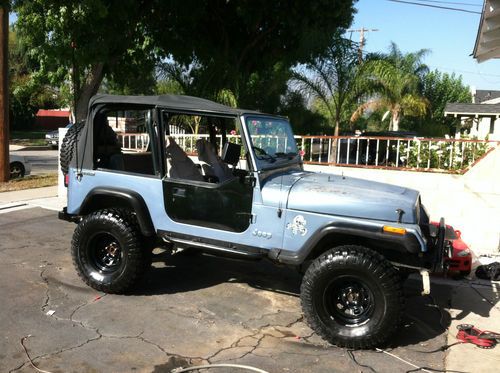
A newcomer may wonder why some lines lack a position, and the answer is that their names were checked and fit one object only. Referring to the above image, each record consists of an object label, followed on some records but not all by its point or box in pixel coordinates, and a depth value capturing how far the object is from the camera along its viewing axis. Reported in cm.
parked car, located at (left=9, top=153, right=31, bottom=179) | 1395
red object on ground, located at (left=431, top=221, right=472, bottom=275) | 571
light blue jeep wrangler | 400
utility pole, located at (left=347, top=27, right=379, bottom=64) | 1116
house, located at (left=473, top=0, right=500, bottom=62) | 527
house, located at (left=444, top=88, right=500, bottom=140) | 2223
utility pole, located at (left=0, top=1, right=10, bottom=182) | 1206
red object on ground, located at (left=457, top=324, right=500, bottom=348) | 409
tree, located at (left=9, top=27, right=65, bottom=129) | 3544
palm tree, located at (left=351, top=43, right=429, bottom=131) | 1084
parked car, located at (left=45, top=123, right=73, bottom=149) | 3137
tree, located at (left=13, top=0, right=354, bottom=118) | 884
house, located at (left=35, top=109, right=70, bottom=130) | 5059
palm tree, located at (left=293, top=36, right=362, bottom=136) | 1102
